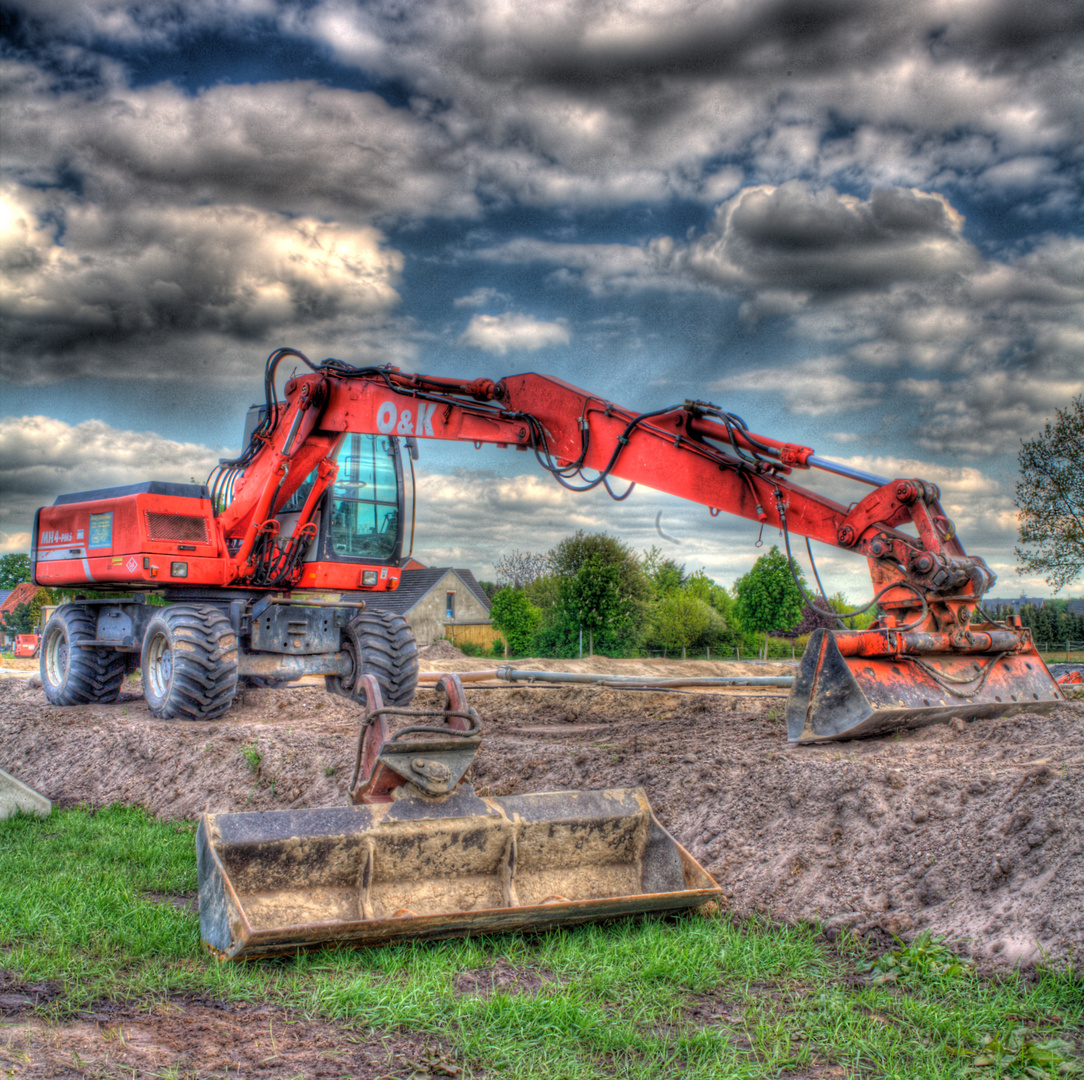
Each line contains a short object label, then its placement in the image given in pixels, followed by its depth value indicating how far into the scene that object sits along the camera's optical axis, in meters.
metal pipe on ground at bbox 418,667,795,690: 13.07
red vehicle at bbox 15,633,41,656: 34.66
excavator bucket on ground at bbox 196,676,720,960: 3.59
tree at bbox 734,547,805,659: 38.97
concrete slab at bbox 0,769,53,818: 6.48
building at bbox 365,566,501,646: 44.47
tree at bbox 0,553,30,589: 77.50
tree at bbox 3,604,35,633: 60.33
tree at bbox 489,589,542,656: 36.88
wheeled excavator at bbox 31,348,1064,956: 3.89
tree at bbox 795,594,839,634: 39.16
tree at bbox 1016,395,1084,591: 25.61
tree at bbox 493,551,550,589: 53.28
